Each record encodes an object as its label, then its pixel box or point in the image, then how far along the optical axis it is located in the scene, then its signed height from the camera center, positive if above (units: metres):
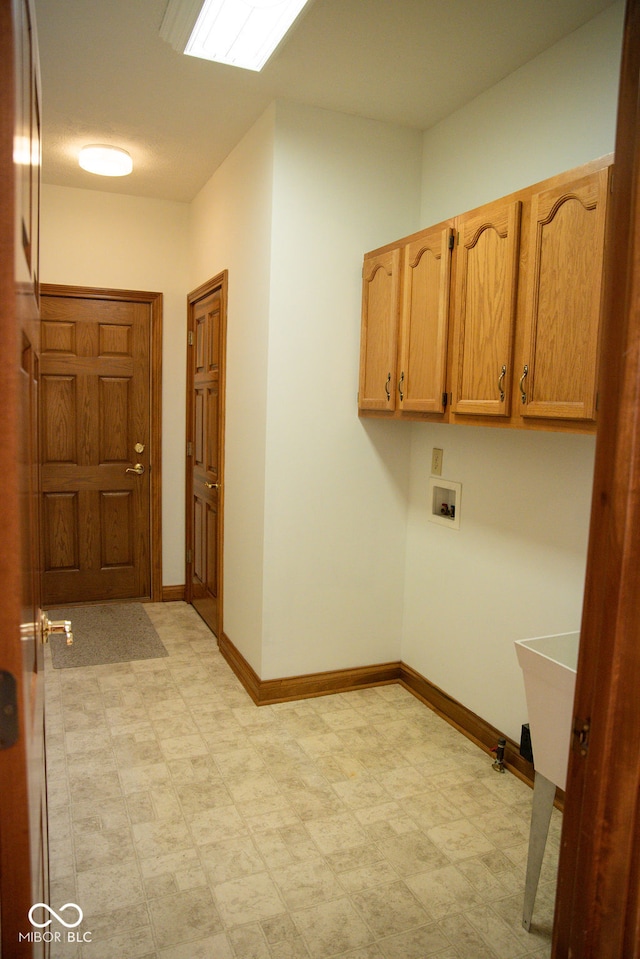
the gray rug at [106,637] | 3.72 -1.39
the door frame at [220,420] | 3.74 -0.05
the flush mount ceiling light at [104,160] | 3.51 +1.35
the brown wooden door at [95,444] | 4.41 -0.24
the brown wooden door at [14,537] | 0.68 -0.14
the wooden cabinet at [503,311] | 1.90 +0.38
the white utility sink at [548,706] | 1.74 -0.77
